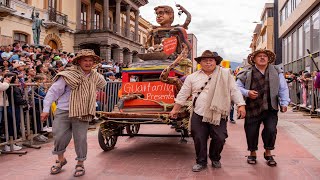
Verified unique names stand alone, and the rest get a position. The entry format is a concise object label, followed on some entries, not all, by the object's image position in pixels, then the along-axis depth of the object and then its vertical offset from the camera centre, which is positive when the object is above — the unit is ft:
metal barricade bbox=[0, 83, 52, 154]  21.65 -1.90
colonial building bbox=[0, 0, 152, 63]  78.06 +16.60
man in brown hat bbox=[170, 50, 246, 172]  16.72 -0.74
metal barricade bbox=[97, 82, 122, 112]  33.60 -0.94
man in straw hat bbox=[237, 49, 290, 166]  17.72 -0.54
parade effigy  20.08 +0.14
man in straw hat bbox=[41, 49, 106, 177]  16.15 -0.87
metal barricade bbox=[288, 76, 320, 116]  40.48 -1.19
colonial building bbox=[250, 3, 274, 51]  161.38 +28.44
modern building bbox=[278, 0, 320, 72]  64.68 +12.04
